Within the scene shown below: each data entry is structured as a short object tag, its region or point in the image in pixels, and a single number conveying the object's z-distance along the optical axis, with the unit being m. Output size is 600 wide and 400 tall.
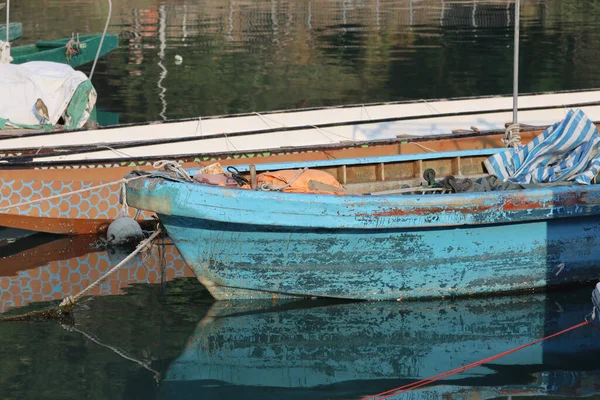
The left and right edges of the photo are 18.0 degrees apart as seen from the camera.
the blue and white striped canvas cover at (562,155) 18.56
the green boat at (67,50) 39.86
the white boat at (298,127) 24.54
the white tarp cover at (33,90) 27.64
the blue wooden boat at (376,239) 16.07
